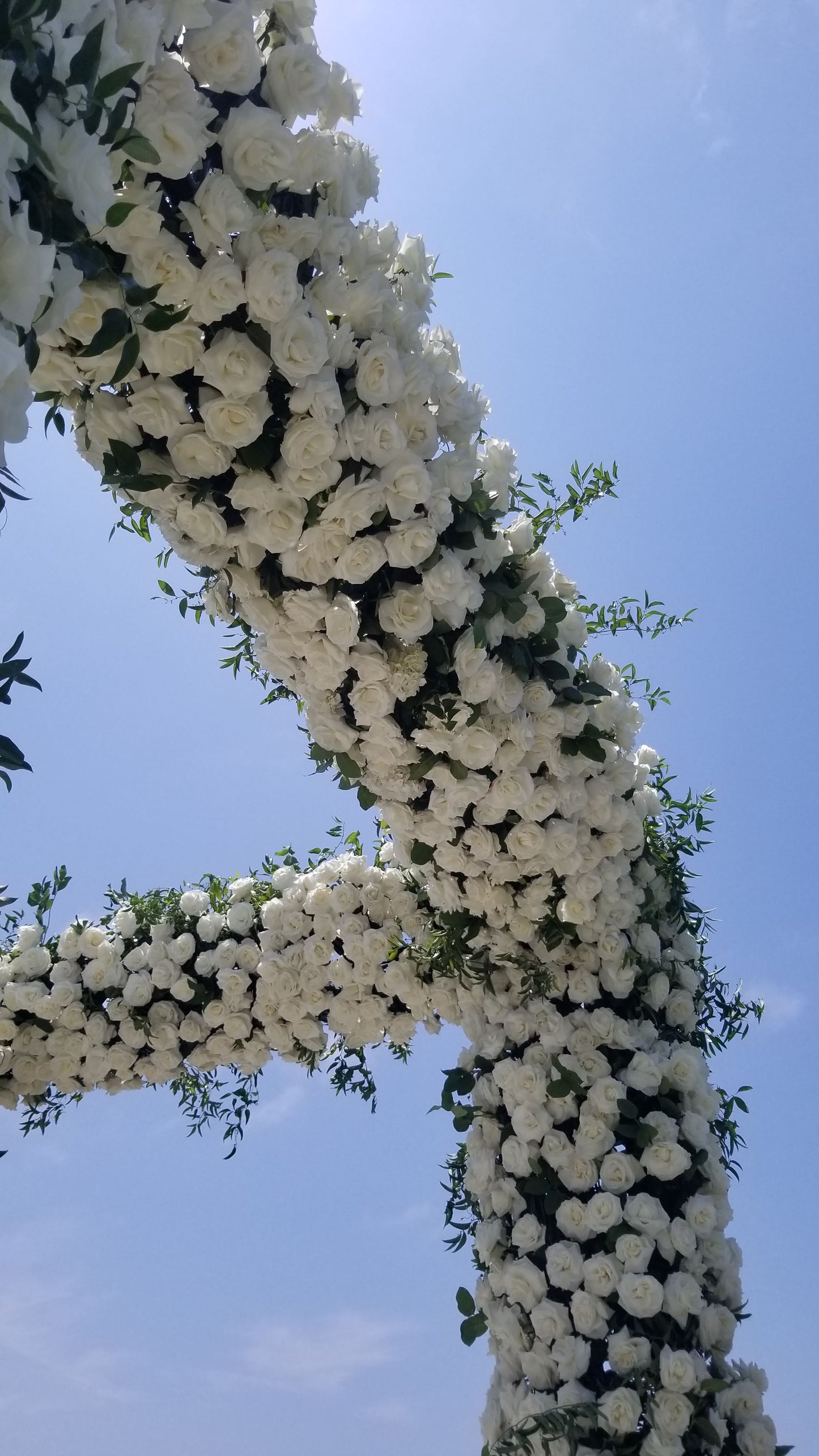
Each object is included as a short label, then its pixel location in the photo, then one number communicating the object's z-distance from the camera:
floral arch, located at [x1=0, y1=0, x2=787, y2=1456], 1.71
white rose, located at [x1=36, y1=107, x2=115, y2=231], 1.25
